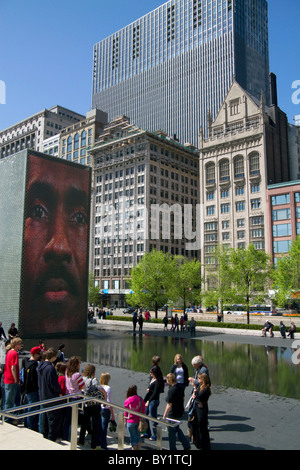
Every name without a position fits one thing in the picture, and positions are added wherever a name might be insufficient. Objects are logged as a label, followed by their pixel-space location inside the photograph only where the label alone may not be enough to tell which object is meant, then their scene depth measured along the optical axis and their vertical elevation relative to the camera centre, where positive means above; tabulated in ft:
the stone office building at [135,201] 299.38 +71.75
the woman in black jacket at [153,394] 28.25 -8.08
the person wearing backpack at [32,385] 26.71 -7.08
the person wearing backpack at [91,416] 23.39 -8.06
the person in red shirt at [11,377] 28.25 -6.77
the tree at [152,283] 157.89 +1.68
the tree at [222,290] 142.20 -1.05
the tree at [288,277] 130.41 +3.79
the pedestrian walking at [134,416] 22.97 -7.96
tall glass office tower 425.28 +278.57
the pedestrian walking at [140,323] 113.50 -10.98
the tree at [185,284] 162.20 +1.38
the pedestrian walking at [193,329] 104.99 -11.62
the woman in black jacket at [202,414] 24.03 -8.11
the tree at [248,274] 137.39 +5.02
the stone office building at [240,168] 243.19 +80.70
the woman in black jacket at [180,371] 30.81 -6.86
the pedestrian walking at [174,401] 24.66 -7.50
